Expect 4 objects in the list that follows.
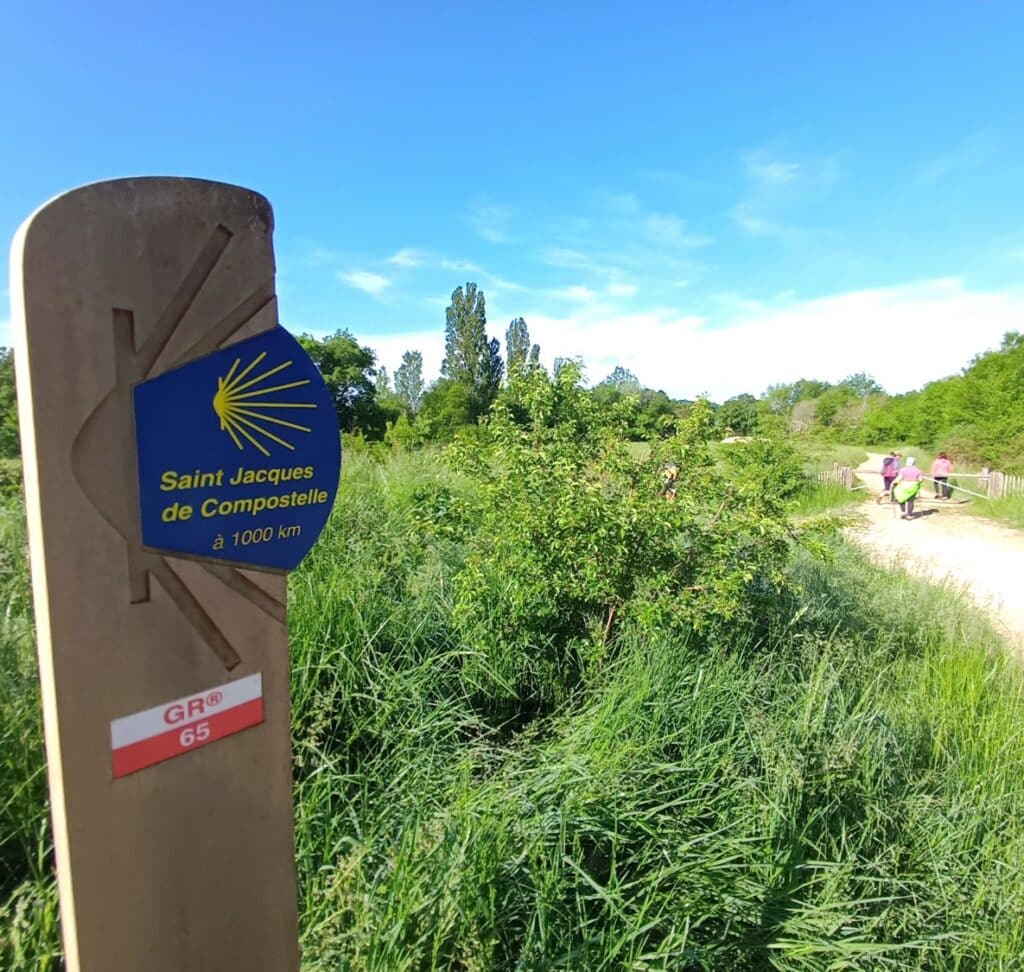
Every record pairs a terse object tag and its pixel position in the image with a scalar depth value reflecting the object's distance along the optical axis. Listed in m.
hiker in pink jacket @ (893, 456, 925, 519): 13.95
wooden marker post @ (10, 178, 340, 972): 0.99
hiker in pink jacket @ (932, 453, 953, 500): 16.84
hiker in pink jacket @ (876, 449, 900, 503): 16.44
